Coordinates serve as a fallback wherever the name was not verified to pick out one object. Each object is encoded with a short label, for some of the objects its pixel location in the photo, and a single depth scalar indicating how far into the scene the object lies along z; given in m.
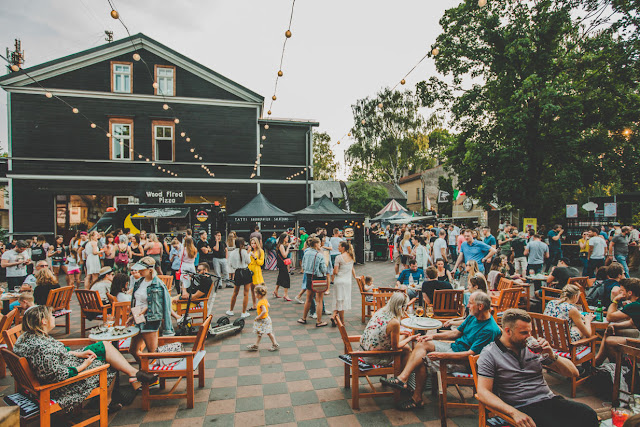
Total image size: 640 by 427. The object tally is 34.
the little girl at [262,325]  5.24
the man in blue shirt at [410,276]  7.15
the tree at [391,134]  31.28
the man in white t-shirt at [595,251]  9.62
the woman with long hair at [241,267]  7.00
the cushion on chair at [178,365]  3.80
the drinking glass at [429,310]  5.52
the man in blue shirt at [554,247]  11.45
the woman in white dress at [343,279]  6.20
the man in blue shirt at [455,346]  3.51
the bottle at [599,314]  4.63
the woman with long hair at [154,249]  9.48
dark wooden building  15.27
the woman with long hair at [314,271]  6.53
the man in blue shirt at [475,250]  8.20
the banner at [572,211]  15.91
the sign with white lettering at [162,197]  15.79
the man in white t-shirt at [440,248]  9.67
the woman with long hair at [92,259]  8.90
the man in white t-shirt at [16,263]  7.97
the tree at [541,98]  13.52
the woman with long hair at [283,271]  8.35
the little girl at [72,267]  8.98
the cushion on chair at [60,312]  5.69
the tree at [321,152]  41.31
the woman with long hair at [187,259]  7.64
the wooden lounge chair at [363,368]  3.65
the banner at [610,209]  14.15
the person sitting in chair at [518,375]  2.68
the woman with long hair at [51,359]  3.06
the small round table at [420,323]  4.15
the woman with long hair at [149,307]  4.21
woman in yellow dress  7.17
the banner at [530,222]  15.28
